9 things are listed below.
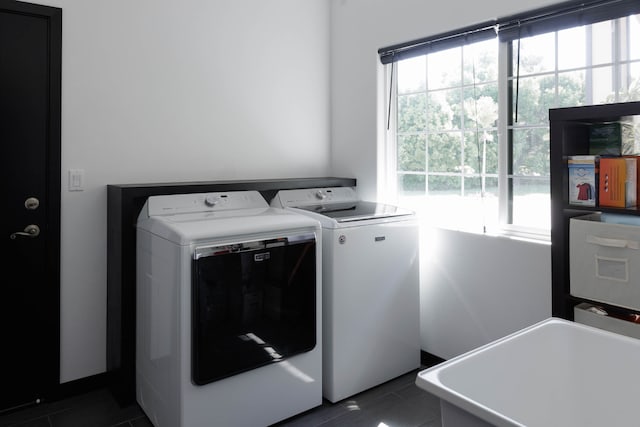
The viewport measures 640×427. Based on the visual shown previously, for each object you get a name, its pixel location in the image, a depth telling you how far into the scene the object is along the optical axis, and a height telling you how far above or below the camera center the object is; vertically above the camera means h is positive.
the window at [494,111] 2.29 +0.57
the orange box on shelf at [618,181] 1.86 +0.12
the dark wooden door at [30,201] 2.43 +0.04
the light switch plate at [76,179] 2.59 +0.16
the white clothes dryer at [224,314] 2.09 -0.49
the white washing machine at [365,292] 2.57 -0.47
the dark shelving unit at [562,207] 2.01 +0.02
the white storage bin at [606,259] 1.80 -0.19
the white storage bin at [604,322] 1.86 -0.45
